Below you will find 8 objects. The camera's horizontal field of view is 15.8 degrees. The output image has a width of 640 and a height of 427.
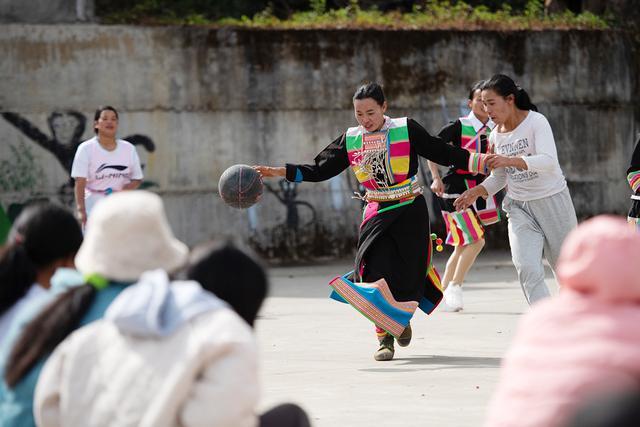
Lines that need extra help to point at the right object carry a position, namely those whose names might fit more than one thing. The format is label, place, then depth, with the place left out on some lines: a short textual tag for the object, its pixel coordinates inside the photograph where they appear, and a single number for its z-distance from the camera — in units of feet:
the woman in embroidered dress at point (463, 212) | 63.05
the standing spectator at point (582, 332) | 18.71
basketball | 51.39
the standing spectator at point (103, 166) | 62.17
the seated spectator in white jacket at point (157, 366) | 19.84
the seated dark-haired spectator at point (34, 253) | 24.30
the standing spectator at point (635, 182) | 53.92
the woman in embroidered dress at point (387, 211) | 48.47
